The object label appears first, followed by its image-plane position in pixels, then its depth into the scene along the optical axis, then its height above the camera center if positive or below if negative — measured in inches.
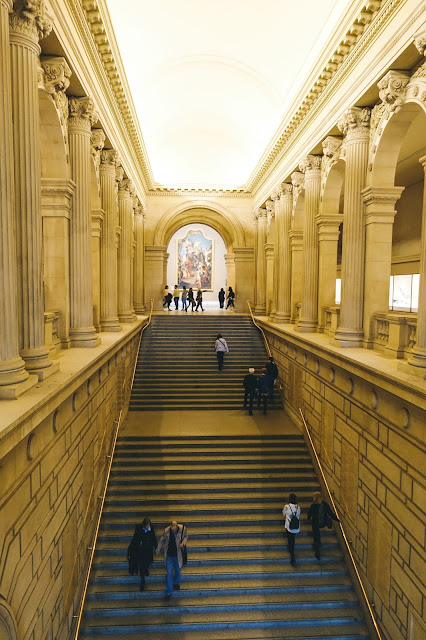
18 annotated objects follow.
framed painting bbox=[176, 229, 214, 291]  1300.4 +102.5
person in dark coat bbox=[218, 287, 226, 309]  987.3 -9.2
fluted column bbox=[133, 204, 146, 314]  825.7 +55.8
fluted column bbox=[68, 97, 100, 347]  359.3 +53.5
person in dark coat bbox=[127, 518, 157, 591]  299.4 -164.8
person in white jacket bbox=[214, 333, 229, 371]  613.3 -73.4
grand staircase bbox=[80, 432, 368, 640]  285.4 -188.8
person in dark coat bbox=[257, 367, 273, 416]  512.4 -100.7
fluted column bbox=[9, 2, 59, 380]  221.6 +56.0
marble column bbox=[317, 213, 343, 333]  483.2 +37.6
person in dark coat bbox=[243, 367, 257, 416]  524.1 -104.4
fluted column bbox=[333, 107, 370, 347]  367.6 +55.1
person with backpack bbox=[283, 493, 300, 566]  321.4 -158.0
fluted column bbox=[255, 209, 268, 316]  850.8 +50.5
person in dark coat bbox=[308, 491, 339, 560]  324.8 -156.2
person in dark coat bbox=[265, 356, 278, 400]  527.7 -88.1
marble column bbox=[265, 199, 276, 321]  775.1 +76.3
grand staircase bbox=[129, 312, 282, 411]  561.3 -95.2
